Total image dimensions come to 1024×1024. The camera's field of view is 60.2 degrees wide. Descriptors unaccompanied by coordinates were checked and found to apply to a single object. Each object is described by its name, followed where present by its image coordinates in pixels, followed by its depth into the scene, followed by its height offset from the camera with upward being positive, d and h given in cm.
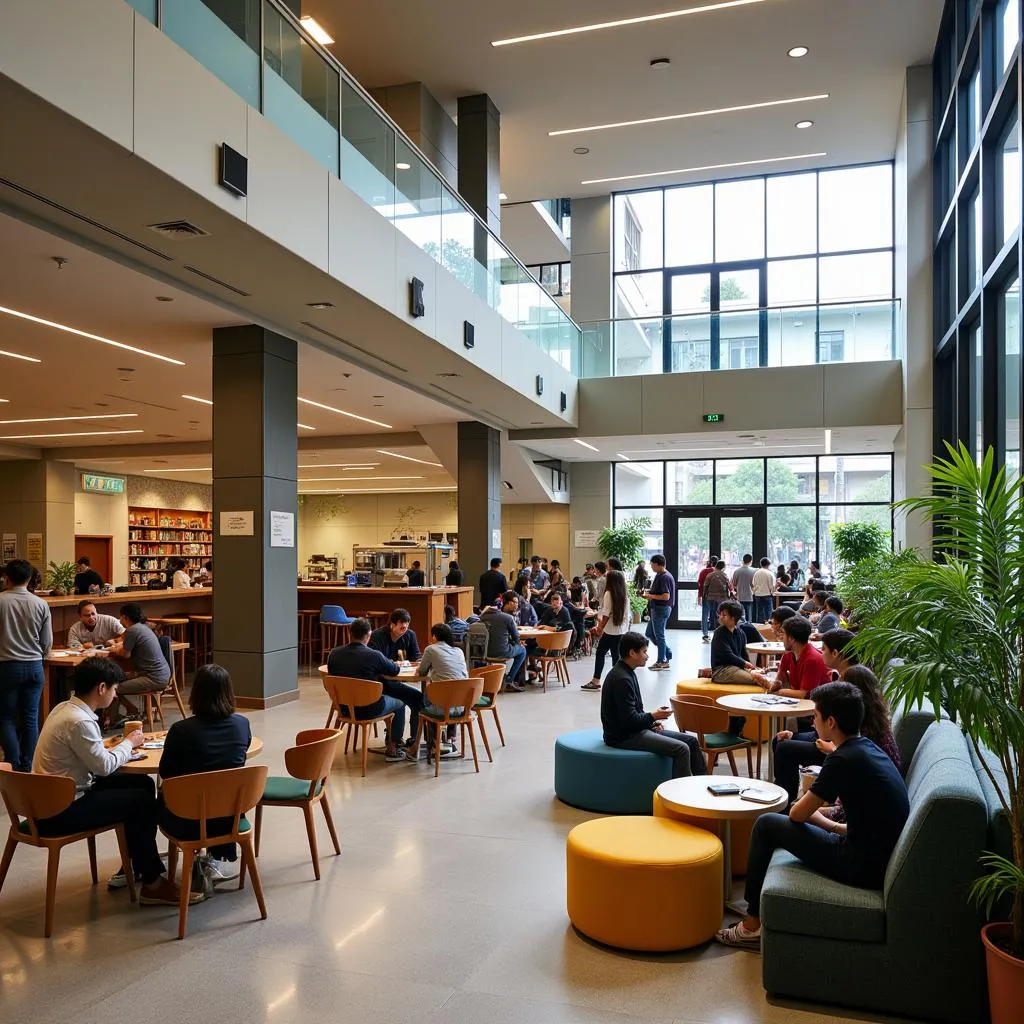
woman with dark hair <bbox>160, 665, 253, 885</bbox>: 411 -97
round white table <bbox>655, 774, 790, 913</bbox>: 400 -123
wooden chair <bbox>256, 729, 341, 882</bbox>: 448 -129
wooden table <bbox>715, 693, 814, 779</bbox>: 564 -110
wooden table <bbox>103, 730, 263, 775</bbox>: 435 -114
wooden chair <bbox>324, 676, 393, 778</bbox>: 662 -120
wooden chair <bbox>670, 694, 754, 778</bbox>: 580 -123
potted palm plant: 296 -38
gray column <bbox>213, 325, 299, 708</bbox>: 875 +34
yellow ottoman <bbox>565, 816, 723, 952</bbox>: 377 -154
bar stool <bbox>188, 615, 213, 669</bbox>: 1180 -144
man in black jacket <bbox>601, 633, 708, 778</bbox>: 555 -118
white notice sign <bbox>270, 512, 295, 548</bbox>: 897 +6
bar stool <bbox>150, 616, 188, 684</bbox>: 1055 -127
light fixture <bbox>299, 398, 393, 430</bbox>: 1280 +193
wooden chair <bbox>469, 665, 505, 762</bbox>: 732 -120
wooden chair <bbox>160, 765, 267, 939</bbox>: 387 -120
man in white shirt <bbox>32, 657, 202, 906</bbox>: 413 -113
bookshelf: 2136 -12
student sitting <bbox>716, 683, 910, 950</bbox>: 351 -114
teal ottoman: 559 -154
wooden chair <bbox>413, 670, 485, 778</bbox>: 670 -125
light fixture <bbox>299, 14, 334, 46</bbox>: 1009 +588
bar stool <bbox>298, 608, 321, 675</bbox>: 1274 -144
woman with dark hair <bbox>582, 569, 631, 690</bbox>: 991 -86
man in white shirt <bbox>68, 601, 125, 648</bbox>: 829 -91
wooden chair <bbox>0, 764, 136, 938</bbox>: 386 -120
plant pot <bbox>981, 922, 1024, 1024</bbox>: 281 -143
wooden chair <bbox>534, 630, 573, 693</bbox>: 1058 -141
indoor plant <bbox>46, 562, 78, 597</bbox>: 1518 -77
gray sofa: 318 -146
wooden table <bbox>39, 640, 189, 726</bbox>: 763 -124
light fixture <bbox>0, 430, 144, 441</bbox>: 1556 +179
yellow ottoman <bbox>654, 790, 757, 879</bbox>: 448 -156
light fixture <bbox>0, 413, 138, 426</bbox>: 1356 +183
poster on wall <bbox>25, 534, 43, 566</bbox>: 1820 -30
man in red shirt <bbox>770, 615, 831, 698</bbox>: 634 -93
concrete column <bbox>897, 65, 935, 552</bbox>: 1122 +333
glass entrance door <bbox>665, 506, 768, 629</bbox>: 1903 -8
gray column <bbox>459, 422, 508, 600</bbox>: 1497 +64
